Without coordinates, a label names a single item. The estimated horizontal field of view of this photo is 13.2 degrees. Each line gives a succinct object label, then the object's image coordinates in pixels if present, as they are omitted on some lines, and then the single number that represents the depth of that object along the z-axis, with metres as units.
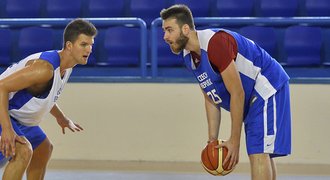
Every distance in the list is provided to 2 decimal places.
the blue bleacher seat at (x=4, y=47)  15.86
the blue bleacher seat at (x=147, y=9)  16.60
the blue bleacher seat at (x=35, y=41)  15.89
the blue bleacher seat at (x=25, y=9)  17.07
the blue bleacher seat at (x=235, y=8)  16.34
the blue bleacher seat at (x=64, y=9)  16.94
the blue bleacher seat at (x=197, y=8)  16.37
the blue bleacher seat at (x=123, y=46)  15.60
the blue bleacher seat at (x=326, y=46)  15.56
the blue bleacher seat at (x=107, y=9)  16.74
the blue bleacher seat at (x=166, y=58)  15.52
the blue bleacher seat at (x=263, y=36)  15.29
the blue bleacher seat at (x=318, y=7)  16.06
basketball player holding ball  8.32
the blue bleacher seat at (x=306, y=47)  15.25
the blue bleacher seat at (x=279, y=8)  16.05
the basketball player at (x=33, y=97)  8.76
